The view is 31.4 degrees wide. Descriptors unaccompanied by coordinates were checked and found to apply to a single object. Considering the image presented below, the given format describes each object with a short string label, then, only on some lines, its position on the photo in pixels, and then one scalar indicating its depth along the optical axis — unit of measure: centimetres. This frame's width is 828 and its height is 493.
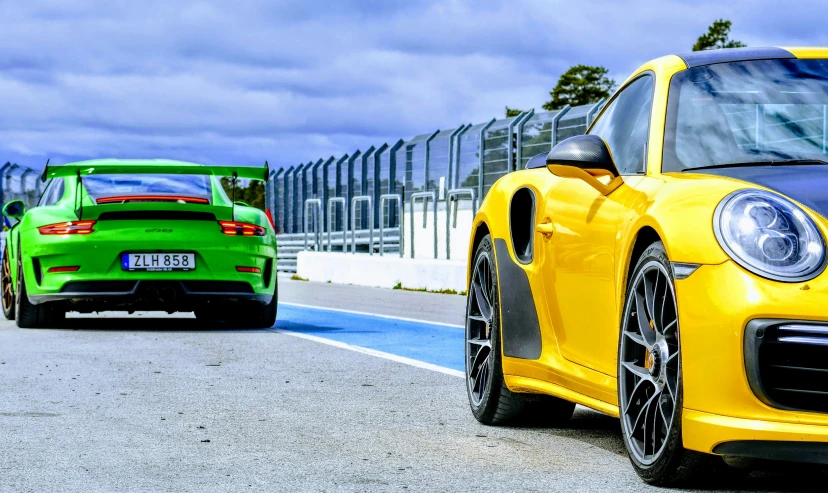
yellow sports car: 398
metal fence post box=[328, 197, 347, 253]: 2949
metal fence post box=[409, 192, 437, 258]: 2442
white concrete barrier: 2200
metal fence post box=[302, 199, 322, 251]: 3120
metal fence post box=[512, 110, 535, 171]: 2455
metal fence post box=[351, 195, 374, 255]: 2692
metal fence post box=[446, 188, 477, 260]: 2272
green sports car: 1171
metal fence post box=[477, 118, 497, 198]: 2620
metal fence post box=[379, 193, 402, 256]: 2745
